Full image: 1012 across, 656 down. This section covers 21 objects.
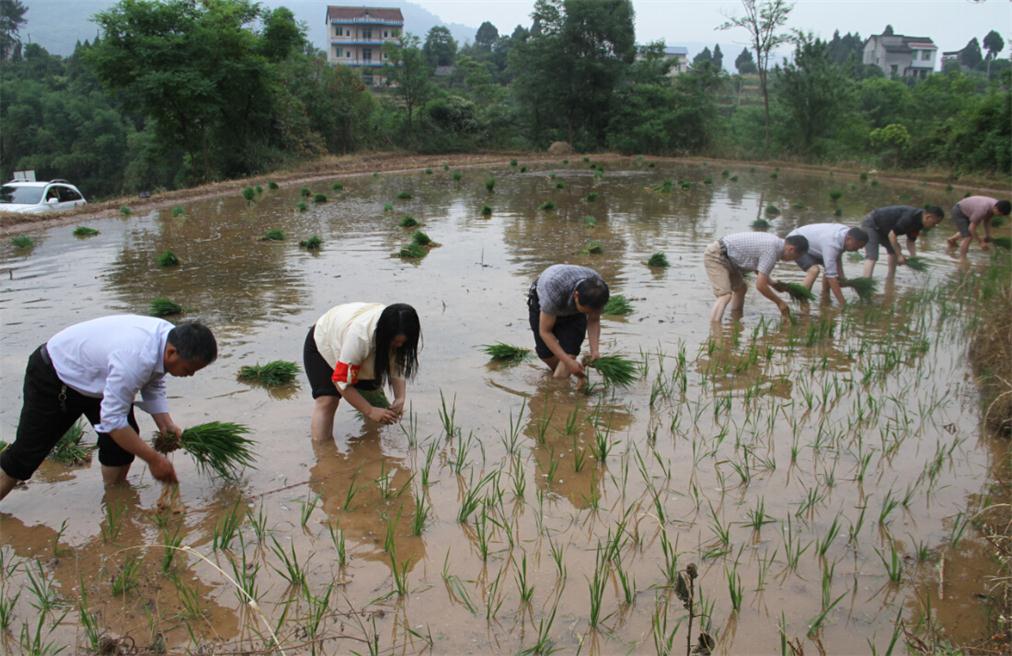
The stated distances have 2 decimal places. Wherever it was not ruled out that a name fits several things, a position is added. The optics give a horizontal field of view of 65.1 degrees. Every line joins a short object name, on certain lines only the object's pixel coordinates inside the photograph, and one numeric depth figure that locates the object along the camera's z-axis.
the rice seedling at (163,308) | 6.98
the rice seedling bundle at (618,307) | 7.24
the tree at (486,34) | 106.00
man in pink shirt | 10.12
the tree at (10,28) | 49.78
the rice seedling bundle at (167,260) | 9.18
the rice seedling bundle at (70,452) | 4.16
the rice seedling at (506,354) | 5.79
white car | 15.18
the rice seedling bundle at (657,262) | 9.54
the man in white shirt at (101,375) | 3.25
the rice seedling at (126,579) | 2.95
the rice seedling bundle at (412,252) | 9.92
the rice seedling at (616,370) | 5.20
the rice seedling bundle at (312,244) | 10.49
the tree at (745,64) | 91.56
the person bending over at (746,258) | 6.77
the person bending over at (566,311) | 4.82
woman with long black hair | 3.87
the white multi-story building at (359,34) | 71.62
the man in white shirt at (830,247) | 7.25
